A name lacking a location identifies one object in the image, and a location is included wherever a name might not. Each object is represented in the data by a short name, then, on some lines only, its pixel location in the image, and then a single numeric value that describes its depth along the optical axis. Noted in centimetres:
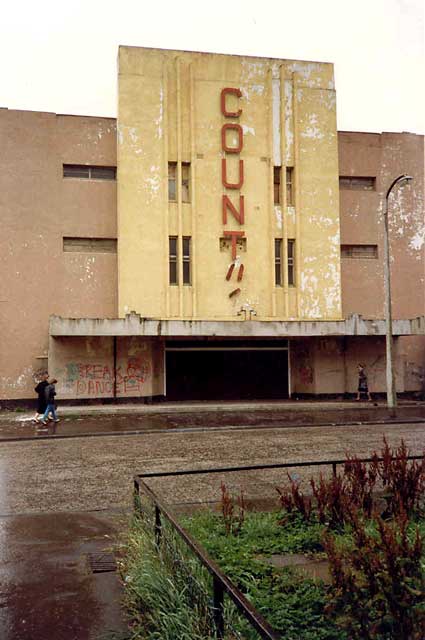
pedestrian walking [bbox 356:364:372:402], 2872
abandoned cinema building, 2727
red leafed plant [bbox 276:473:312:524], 736
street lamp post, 2495
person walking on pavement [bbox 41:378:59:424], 2134
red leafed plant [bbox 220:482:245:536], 694
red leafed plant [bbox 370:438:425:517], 719
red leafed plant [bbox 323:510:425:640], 389
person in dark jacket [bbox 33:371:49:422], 2203
